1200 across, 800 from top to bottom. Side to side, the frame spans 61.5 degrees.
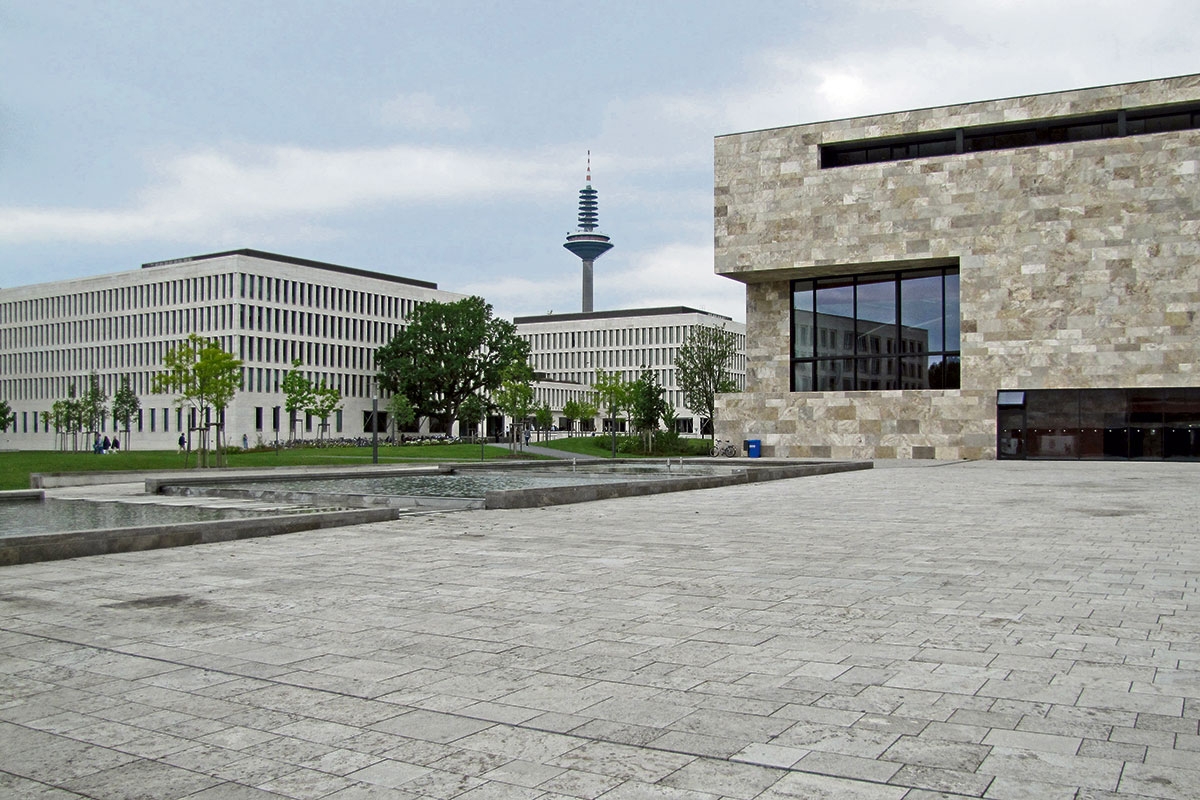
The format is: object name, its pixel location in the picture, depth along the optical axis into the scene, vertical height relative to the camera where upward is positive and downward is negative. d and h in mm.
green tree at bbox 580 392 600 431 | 84150 +385
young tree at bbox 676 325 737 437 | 72625 +3175
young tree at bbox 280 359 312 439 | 73688 +1965
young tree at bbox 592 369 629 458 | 72625 +1711
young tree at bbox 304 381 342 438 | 76812 +1051
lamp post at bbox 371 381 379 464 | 41684 -1000
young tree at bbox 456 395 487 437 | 87812 +457
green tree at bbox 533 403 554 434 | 91875 -126
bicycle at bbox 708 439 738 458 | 49188 -1743
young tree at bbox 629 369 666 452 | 61156 +247
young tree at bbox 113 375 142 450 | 87000 +1009
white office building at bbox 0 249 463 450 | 94625 +8778
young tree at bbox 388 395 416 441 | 89375 +423
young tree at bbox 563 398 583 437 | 88306 +400
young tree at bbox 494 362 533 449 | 66625 +1385
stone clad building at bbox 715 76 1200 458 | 41344 +6076
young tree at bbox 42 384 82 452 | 87625 +87
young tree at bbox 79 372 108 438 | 85438 +846
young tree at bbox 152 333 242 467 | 37312 +1521
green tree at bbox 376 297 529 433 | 94750 +5727
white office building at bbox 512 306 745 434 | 132625 +9299
